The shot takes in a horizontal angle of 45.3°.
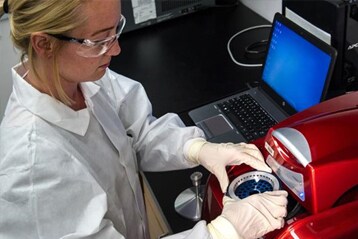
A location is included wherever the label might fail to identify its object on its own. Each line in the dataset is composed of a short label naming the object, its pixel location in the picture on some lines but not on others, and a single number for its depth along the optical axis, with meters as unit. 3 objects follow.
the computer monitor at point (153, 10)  1.78
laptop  1.05
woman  0.74
